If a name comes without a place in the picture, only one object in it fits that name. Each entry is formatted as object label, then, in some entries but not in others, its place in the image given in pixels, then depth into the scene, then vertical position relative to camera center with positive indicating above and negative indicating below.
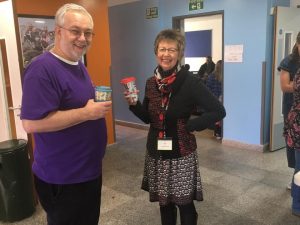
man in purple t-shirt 1.25 -0.24
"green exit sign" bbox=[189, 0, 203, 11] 4.50 +0.79
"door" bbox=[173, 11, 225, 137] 7.28 +0.45
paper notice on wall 4.14 +0.04
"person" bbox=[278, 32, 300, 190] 2.58 -0.13
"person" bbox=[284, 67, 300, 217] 2.05 -0.49
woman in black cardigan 1.71 -0.36
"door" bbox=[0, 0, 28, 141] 2.47 -0.12
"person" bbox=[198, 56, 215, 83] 6.38 -0.22
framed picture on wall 3.44 +0.35
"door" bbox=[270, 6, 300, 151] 3.87 +0.09
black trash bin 2.43 -0.94
